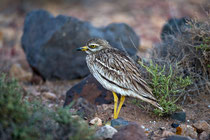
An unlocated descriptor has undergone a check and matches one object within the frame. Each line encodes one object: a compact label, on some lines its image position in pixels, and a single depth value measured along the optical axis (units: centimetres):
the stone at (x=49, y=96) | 1303
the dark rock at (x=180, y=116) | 939
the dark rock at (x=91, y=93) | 1105
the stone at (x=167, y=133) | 807
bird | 897
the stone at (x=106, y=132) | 754
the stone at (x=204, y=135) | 815
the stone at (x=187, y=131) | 827
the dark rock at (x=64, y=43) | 1516
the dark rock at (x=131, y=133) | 707
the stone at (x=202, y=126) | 856
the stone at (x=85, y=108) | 951
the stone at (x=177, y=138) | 728
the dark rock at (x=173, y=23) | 1528
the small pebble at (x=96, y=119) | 894
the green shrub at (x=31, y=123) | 628
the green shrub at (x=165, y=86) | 927
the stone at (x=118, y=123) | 824
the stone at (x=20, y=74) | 1627
